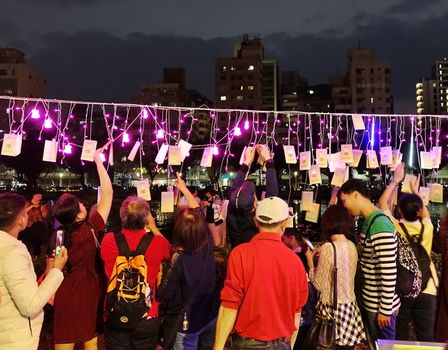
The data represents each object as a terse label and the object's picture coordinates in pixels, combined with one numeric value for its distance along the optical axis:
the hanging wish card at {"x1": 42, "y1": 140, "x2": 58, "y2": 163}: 5.96
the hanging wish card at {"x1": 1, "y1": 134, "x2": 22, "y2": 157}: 5.86
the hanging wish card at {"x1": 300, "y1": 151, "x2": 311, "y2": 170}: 7.52
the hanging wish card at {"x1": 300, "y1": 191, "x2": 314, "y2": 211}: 7.31
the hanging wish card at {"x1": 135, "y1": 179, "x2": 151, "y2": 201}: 6.33
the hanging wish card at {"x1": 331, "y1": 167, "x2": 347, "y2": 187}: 7.00
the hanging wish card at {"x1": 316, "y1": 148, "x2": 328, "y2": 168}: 7.64
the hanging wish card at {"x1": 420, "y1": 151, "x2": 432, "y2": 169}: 7.47
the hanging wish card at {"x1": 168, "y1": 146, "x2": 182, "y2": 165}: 6.55
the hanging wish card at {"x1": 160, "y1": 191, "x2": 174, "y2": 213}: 6.66
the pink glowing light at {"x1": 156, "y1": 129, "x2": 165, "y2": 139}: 7.35
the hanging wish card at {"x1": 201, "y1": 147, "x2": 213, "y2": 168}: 7.19
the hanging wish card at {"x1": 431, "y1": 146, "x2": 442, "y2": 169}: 7.50
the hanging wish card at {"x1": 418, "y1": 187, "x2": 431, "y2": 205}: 6.96
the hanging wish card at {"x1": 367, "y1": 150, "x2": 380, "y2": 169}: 7.67
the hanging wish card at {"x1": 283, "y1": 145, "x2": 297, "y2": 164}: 7.42
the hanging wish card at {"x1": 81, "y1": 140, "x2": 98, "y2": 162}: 5.98
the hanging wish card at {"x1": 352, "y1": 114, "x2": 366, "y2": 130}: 7.09
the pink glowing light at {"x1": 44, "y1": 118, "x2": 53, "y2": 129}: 6.55
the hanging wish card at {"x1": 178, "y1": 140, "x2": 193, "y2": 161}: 6.71
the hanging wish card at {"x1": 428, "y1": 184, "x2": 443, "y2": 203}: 7.45
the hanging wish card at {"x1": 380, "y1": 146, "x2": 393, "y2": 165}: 7.35
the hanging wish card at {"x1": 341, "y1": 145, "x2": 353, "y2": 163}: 7.31
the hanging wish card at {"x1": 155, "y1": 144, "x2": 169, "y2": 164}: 6.88
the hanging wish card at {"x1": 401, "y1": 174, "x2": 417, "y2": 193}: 6.16
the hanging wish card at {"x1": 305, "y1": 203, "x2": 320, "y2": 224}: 7.34
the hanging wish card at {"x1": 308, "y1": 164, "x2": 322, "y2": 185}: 7.81
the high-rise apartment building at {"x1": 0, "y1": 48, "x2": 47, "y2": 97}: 63.31
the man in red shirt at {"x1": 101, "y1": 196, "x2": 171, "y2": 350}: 3.27
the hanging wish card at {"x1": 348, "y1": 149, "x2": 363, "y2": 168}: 7.47
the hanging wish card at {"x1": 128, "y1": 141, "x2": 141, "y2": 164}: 6.44
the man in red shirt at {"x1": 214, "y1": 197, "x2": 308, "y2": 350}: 2.58
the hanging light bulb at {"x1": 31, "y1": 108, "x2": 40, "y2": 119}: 6.27
